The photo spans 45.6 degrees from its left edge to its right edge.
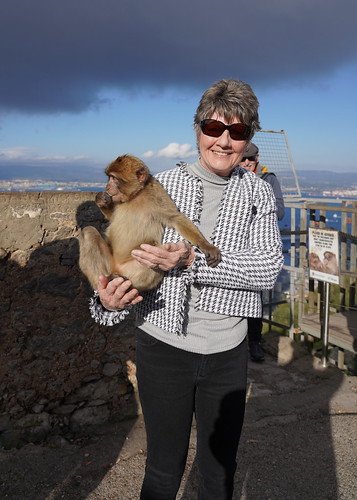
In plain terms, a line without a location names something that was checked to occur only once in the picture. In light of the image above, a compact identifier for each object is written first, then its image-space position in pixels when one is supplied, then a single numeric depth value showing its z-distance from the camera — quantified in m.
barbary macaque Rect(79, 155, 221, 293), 2.21
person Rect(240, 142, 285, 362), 4.72
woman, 1.79
